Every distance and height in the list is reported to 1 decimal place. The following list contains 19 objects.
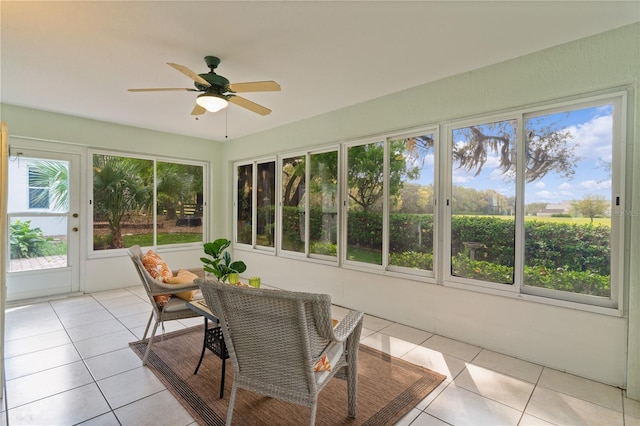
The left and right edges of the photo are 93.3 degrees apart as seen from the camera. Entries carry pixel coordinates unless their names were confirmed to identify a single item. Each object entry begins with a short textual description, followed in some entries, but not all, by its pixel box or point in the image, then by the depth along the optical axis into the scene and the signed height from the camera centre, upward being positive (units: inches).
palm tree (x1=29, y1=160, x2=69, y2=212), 164.9 +15.5
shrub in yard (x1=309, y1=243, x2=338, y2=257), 165.2 -20.8
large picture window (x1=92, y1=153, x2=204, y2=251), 185.9 +5.6
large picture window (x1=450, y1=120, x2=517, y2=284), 109.4 +4.8
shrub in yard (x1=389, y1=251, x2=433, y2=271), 128.7 -20.9
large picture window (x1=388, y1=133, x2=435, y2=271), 129.0 +5.2
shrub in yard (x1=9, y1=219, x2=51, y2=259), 159.2 -17.0
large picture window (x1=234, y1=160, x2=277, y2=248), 205.3 +5.3
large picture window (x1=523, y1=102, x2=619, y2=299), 92.0 +4.7
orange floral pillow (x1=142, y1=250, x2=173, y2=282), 104.5 -20.2
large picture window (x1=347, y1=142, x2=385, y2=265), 146.1 +5.6
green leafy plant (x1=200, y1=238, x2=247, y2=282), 97.5 -18.0
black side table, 86.3 -38.2
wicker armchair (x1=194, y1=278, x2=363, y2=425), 56.8 -25.5
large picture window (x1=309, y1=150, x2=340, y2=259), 165.0 +4.9
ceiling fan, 95.1 +39.6
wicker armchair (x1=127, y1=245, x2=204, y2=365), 98.0 -28.3
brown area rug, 74.1 -50.2
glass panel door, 158.7 -8.5
